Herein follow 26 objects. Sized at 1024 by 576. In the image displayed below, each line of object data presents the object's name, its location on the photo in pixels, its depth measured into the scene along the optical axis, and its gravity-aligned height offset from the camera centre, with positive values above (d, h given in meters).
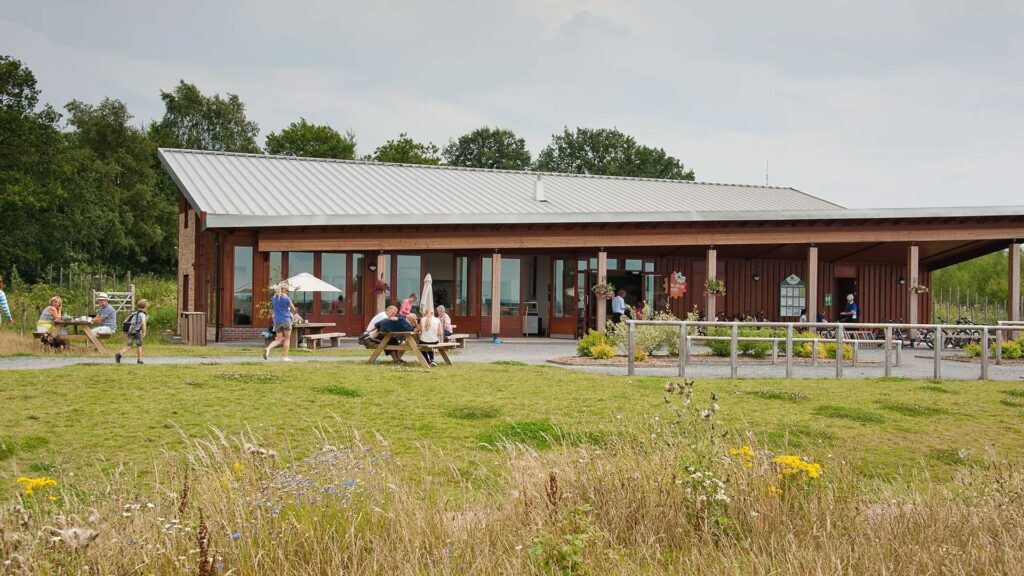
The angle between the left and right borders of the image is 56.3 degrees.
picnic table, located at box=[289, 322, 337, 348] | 19.67 -0.55
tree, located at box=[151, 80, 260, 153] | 54.78 +10.43
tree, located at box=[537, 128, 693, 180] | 62.78 +10.23
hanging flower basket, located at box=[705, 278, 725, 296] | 23.89 +0.57
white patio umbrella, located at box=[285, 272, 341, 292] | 21.63 +0.45
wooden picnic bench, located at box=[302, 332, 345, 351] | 19.14 -0.74
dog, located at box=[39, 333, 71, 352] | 15.96 -0.70
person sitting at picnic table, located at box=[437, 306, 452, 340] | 19.83 -0.39
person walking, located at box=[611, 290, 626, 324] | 23.61 +0.06
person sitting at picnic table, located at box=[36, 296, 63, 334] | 15.93 -0.28
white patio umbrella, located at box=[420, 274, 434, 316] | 17.01 +0.16
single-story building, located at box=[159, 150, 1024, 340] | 23.08 +1.67
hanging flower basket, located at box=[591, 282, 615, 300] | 23.64 +0.45
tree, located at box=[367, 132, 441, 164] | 52.84 +8.57
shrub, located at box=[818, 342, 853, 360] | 17.37 -0.72
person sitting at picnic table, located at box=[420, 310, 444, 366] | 14.65 -0.40
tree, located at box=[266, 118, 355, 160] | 52.38 +8.89
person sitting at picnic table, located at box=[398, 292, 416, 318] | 15.79 -0.05
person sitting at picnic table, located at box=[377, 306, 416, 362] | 14.30 -0.32
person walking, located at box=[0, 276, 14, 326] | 15.28 -0.10
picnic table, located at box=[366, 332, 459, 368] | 13.79 -0.62
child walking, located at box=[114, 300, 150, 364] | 14.03 -0.41
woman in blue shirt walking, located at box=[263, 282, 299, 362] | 15.59 -0.20
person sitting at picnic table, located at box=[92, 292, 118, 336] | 16.58 -0.32
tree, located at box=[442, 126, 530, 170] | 62.94 +10.34
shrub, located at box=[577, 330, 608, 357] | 17.53 -0.63
